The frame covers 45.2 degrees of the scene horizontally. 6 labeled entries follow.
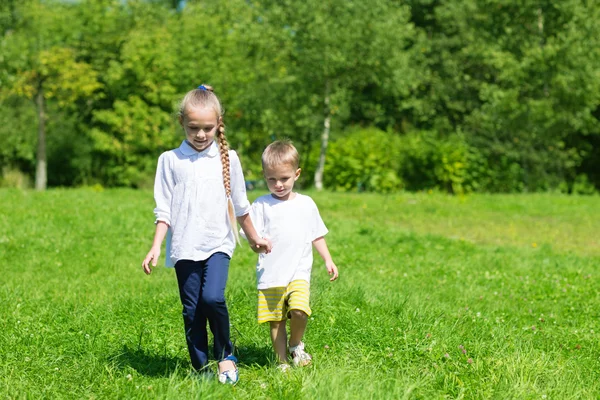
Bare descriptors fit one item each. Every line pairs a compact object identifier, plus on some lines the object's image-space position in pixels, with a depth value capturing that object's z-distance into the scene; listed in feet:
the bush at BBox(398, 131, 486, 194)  85.35
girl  15.46
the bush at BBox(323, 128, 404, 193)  85.61
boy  16.34
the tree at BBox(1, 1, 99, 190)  92.63
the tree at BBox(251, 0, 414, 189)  81.10
